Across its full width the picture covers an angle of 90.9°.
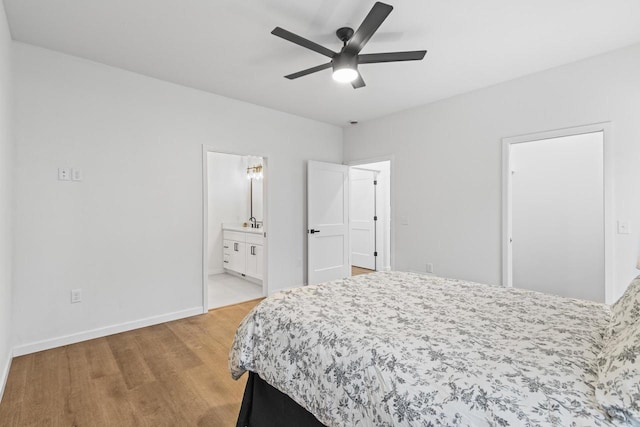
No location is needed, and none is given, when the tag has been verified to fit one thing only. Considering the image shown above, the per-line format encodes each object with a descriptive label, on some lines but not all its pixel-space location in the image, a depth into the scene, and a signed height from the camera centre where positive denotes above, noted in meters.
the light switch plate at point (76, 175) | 2.87 +0.33
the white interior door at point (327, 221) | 4.67 -0.17
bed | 0.87 -0.51
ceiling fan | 1.93 +1.10
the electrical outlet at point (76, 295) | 2.87 -0.78
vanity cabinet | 4.76 -0.68
